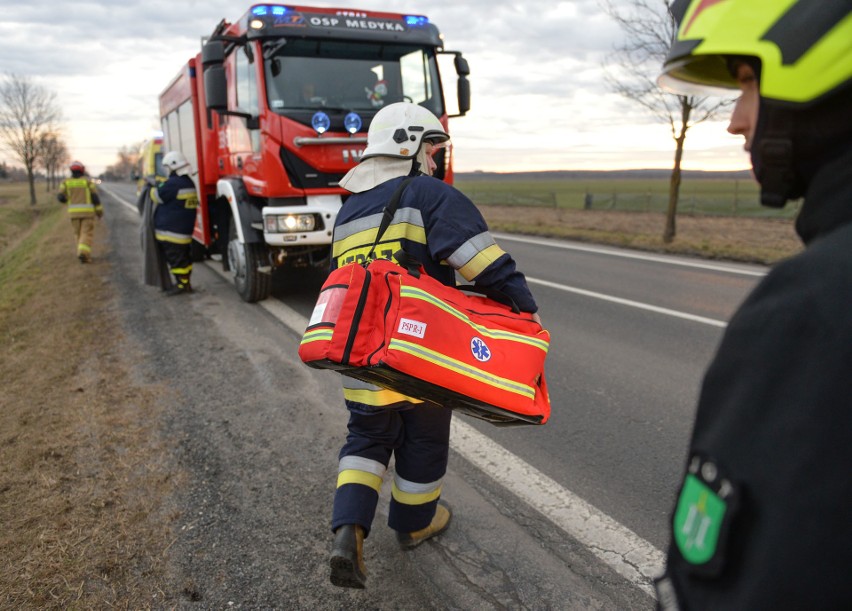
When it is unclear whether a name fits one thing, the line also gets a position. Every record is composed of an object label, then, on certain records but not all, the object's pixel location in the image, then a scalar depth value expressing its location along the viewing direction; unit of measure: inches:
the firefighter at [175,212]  319.3
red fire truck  259.3
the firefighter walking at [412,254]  100.1
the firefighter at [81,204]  450.6
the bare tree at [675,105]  498.9
